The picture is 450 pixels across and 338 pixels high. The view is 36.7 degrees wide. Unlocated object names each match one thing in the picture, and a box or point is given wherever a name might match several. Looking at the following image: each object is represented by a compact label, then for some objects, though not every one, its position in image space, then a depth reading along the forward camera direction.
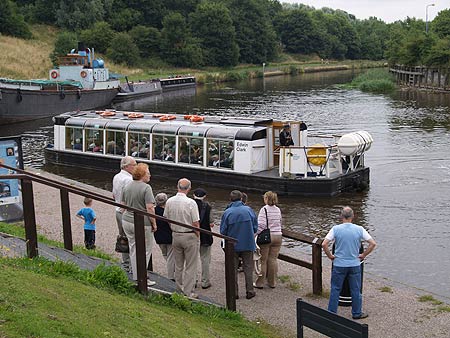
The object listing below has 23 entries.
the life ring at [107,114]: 32.84
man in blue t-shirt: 11.23
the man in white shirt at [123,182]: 12.39
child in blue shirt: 15.44
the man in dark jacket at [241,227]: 12.12
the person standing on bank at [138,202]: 11.06
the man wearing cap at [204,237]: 12.51
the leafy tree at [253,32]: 134.38
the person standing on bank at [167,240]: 12.37
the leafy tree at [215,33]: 123.38
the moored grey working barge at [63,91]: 53.34
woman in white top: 12.96
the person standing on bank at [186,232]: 11.38
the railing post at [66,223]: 12.05
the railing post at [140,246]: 10.33
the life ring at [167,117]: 29.79
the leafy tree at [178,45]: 116.00
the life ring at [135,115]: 31.48
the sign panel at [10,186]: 17.23
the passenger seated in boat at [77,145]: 33.19
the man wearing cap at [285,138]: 27.19
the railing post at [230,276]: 11.20
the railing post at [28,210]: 9.99
